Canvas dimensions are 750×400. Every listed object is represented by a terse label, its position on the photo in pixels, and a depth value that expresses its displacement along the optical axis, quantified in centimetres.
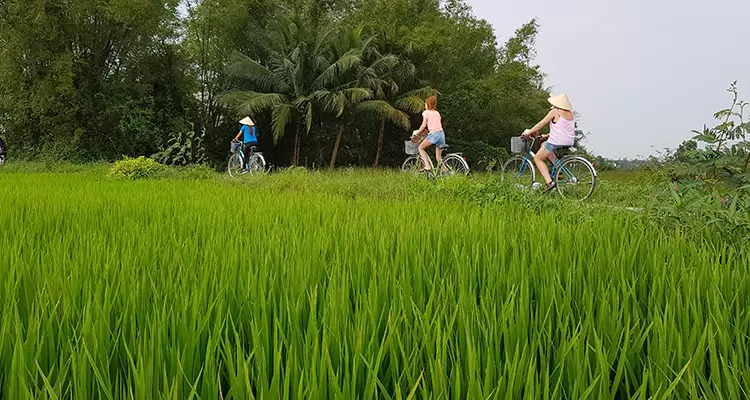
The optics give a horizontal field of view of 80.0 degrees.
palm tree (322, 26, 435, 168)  1329
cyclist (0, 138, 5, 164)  1190
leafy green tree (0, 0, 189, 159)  1221
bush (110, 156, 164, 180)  777
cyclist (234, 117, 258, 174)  873
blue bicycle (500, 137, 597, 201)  505
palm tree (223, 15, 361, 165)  1312
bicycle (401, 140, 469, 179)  605
